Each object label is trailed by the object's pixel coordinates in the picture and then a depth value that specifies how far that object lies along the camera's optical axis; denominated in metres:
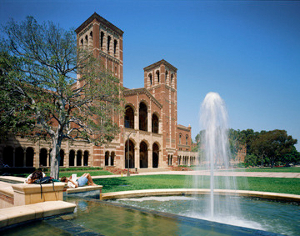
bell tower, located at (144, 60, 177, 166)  44.50
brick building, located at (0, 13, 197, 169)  25.97
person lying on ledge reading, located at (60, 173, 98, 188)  8.38
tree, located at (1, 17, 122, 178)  12.47
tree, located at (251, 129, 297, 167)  65.31
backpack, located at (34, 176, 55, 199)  5.52
